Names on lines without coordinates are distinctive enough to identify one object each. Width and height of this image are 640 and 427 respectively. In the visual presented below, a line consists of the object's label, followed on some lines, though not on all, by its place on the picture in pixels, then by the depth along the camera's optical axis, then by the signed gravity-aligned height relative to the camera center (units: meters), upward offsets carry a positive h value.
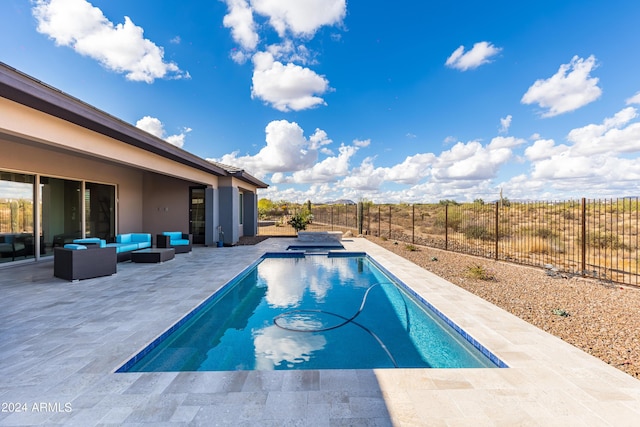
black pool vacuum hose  3.66 -1.78
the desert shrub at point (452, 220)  16.41 -0.39
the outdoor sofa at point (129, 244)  8.24 -0.99
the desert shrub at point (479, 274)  6.37 -1.40
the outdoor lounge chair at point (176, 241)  9.15 -1.00
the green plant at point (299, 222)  16.41 -0.53
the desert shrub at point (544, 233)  11.36 -0.81
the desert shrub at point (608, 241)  10.55 -1.05
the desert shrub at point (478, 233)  13.17 -0.90
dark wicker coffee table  8.02 -1.26
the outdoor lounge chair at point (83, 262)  5.99 -1.11
